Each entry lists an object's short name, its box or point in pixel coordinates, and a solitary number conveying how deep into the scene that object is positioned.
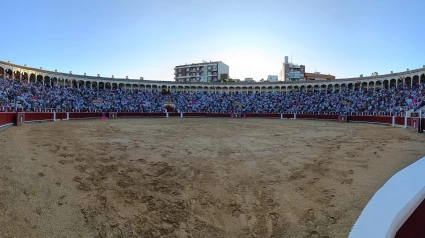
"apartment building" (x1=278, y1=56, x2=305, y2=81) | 76.44
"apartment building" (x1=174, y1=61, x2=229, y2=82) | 81.81
